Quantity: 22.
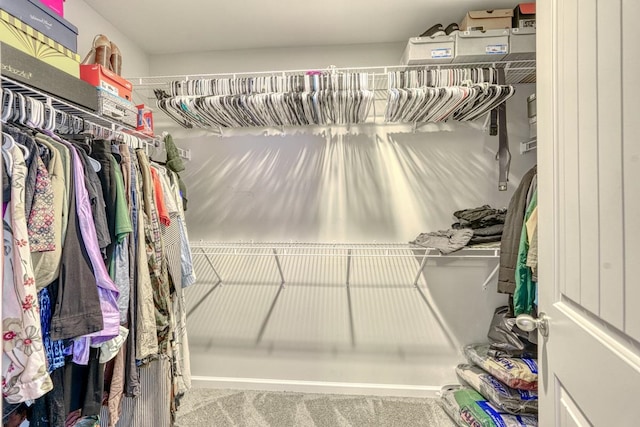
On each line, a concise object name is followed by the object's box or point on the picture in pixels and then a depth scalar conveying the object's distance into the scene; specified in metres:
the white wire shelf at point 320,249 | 1.94
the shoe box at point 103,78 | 1.32
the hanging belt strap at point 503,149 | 1.83
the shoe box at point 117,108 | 1.33
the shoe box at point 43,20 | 1.01
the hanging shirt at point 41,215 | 0.89
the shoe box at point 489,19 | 1.64
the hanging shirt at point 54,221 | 0.91
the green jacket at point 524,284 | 1.40
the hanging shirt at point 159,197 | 1.44
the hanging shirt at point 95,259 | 1.02
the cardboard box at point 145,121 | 1.59
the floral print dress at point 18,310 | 0.84
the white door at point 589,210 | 0.51
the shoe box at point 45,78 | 0.96
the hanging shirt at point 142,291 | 1.23
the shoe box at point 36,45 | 0.98
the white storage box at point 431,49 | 1.65
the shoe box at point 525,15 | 1.62
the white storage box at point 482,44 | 1.60
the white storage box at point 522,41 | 1.59
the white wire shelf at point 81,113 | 1.01
